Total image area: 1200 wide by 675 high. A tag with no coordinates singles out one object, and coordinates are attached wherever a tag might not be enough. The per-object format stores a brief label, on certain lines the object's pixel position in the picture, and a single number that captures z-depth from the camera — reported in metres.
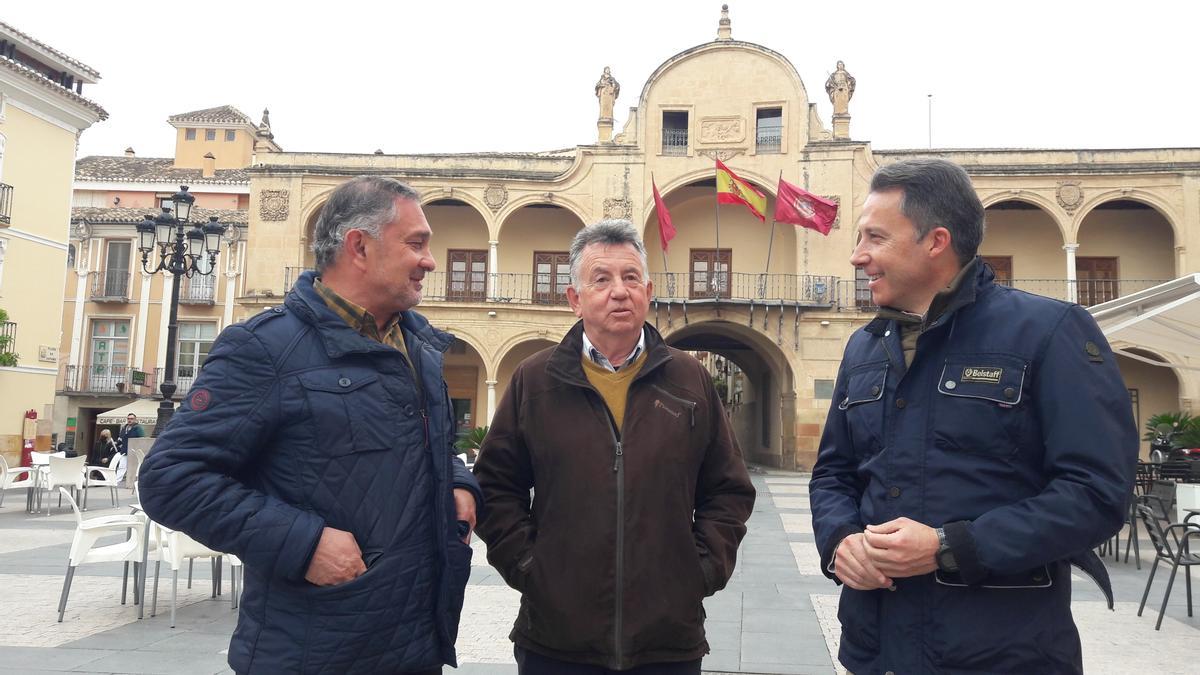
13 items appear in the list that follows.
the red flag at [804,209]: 20.45
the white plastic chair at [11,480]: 11.50
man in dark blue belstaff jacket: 1.81
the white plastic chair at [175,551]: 5.42
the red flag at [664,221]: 20.86
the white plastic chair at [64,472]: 10.75
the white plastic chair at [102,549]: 5.59
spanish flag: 20.50
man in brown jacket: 2.35
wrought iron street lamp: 13.60
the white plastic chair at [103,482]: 11.88
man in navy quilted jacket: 1.99
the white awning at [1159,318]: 7.48
